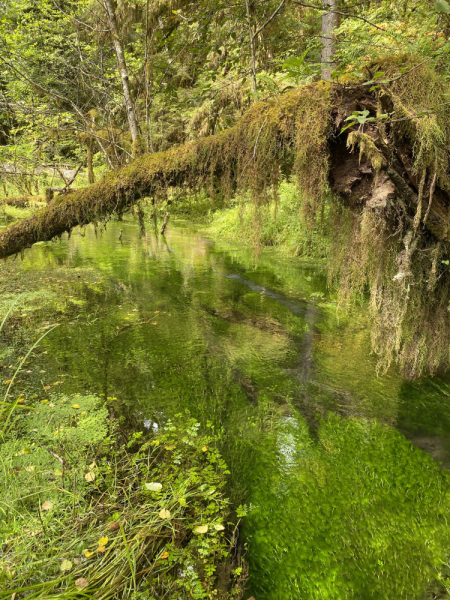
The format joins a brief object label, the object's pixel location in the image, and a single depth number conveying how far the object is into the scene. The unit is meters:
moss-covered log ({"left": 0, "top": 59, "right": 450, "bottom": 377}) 2.31
